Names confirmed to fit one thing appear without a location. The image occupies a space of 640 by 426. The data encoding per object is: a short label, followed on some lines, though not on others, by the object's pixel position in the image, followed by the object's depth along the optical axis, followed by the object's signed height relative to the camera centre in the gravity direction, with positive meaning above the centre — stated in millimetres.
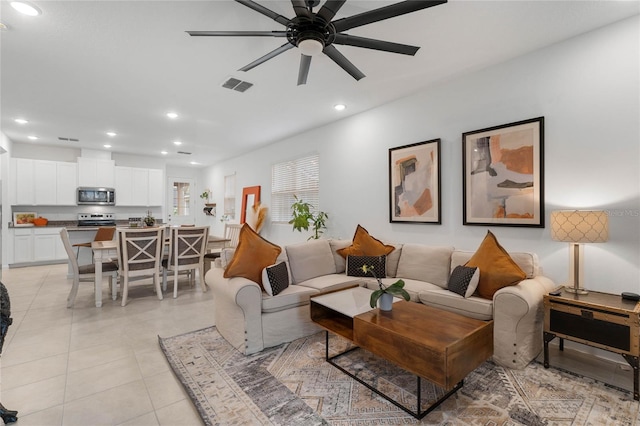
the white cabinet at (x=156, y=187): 7883 +603
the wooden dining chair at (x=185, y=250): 4375 -614
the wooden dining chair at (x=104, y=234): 5293 -438
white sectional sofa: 2387 -817
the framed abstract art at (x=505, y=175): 2881 +381
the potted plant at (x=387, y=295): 2262 -662
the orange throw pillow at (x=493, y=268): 2597 -518
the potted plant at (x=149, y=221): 4975 -192
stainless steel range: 7082 -235
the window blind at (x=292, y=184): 5488 +520
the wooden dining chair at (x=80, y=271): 3774 -820
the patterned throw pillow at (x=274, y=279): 2826 -676
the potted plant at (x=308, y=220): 5180 -170
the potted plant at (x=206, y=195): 9508 +479
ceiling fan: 1673 +1137
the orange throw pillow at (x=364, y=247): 3760 -471
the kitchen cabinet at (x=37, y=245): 6254 -785
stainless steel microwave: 6949 +325
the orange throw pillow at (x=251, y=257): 2895 -476
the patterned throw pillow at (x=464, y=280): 2721 -654
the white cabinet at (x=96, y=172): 6941 +897
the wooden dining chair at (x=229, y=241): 4969 -578
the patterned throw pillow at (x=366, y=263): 3600 -669
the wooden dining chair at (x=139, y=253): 3928 -595
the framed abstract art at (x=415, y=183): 3689 +368
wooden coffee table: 1736 -836
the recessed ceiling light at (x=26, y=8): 2119 +1477
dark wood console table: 2020 -818
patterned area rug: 1800 -1265
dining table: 3844 -622
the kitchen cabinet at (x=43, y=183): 6332 +592
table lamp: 2277 -143
